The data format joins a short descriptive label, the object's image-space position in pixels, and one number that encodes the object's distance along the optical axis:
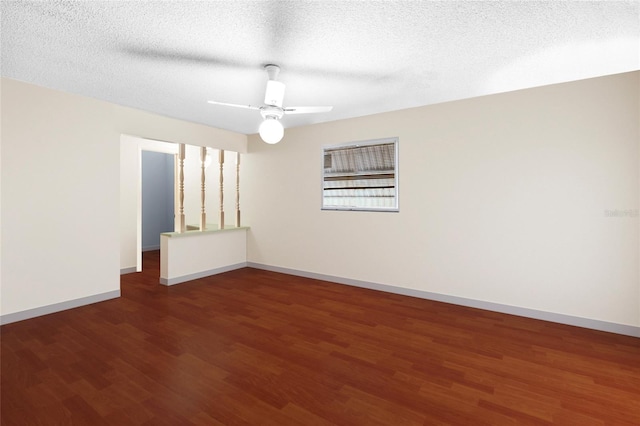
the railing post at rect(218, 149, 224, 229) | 5.70
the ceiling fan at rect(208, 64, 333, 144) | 2.68
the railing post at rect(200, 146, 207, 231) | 5.32
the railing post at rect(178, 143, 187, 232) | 4.94
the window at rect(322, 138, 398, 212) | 4.39
